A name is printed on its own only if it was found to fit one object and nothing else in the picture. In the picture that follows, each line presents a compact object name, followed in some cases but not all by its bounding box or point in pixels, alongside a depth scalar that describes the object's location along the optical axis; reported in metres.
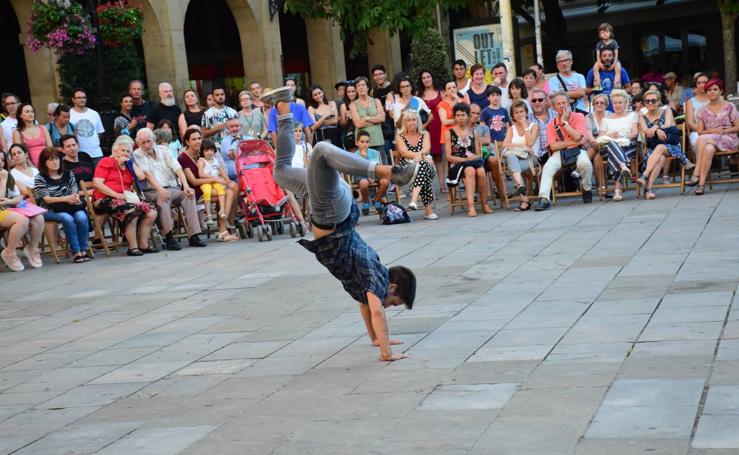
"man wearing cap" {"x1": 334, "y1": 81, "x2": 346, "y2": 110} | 19.92
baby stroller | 15.44
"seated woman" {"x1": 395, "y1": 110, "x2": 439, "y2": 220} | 15.77
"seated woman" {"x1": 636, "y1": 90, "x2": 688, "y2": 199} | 15.65
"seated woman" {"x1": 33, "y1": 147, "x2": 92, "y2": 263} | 14.95
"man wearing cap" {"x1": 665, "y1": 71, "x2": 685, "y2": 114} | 21.19
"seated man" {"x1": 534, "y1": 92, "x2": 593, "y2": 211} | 15.60
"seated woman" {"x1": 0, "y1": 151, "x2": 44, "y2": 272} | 14.52
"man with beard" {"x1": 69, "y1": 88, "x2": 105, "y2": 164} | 17.02
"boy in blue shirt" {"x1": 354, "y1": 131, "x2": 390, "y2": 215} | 16.20
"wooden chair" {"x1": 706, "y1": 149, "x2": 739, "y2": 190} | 15.37
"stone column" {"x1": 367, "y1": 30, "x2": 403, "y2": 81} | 35.94
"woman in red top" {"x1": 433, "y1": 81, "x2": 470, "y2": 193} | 16.92
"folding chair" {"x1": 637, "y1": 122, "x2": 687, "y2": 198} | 15.50
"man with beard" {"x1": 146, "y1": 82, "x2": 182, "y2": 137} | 17.73
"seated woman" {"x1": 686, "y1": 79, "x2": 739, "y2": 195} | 15.55
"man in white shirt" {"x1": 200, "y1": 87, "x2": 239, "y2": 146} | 17.64
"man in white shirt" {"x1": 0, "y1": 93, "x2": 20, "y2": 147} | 16.50
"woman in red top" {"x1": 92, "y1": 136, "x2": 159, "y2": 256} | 15.12
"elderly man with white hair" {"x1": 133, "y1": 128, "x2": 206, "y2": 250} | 15.44
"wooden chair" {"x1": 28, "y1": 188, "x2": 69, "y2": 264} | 15.21
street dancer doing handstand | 7.56
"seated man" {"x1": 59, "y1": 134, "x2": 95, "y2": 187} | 15.62
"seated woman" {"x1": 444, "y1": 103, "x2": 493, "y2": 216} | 15.69
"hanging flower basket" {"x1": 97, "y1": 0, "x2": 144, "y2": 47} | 17.78
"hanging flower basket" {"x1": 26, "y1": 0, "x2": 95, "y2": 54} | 17.17
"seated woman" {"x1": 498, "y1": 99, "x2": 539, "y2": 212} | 15.81
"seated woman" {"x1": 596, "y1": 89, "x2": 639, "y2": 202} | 15.59
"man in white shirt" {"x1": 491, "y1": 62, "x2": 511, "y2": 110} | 18.19
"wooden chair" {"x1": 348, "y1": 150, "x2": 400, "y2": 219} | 16.70
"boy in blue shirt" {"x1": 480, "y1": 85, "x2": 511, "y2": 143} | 16.53
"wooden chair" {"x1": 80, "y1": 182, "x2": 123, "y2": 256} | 15.25
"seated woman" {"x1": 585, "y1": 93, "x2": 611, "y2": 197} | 15.86
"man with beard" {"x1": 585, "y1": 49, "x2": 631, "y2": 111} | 17.23
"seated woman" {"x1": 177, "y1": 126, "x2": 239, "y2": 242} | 16.06
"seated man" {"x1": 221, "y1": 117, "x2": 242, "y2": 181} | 16.94
